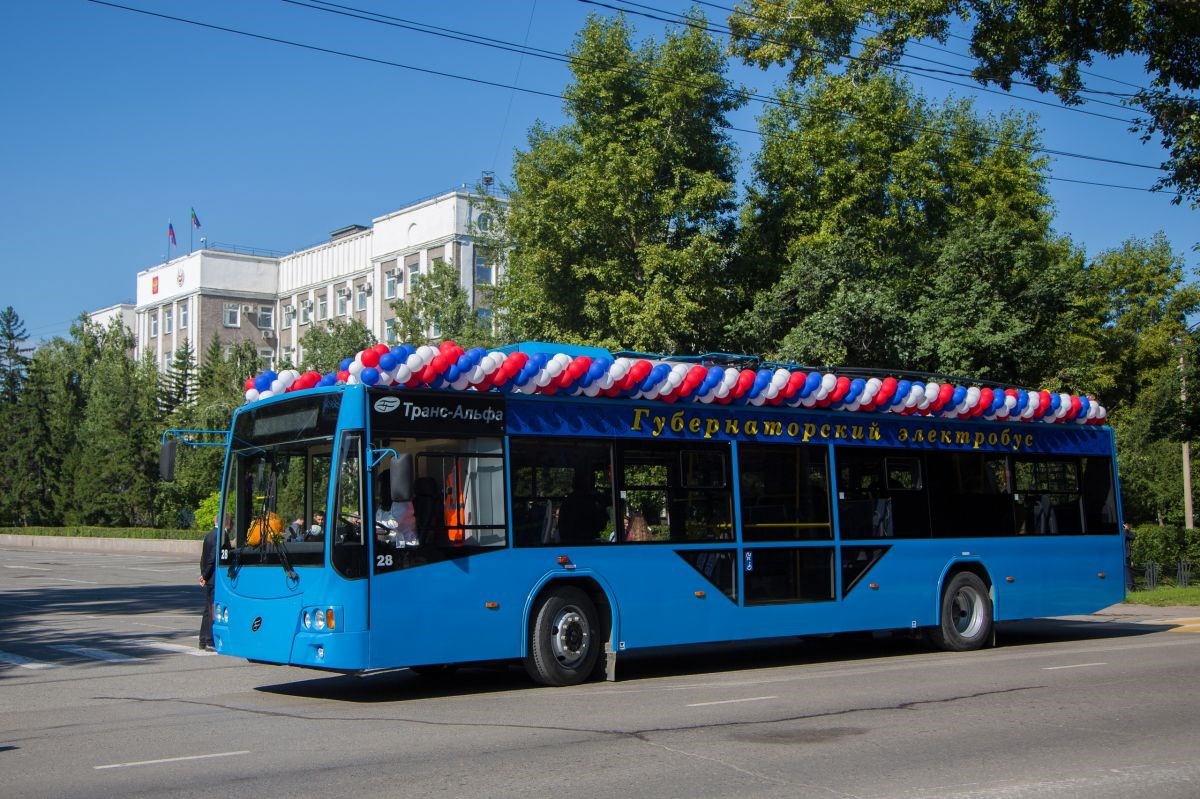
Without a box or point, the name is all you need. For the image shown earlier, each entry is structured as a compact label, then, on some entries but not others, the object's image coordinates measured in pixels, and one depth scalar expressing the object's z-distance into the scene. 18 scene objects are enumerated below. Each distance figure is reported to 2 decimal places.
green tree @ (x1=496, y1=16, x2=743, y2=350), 30.88
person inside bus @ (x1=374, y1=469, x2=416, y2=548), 11.12
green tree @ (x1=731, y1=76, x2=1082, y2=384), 27.23
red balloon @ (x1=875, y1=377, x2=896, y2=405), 15.40
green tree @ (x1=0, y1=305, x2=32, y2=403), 90.75
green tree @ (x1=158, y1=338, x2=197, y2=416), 74.12
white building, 70.56
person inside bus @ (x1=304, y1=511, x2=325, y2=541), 11.08
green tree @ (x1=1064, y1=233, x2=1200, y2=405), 45.31
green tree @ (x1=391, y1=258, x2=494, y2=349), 52.72
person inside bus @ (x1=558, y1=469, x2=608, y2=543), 12.52
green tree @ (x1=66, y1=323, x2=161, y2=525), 66.94
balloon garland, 11.62
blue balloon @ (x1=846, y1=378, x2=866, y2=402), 15.14
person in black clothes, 15.08
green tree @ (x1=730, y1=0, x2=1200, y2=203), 18.77
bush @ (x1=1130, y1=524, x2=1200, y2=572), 35.00
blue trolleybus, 11.21
